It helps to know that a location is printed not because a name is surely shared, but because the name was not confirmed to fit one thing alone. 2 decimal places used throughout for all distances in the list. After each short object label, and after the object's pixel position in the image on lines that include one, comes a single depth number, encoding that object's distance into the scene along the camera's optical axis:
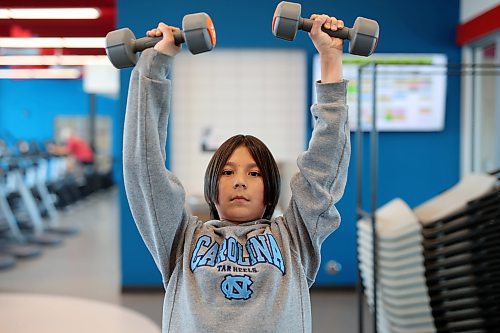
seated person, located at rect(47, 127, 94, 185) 11.30
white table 4.01
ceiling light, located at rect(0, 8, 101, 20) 6.50
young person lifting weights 1.24
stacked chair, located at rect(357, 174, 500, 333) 2.56
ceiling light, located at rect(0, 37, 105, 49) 8.23
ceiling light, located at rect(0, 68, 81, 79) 12.31
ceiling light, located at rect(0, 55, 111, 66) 9.91
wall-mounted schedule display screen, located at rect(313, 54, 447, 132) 5.02
